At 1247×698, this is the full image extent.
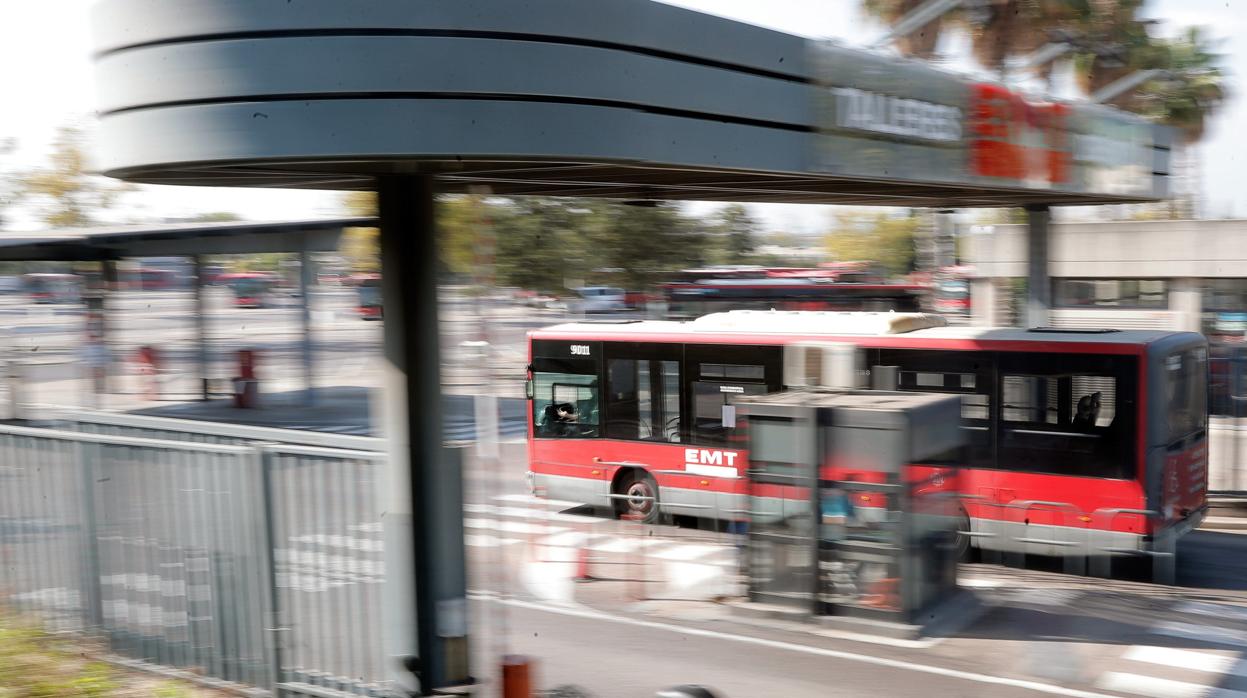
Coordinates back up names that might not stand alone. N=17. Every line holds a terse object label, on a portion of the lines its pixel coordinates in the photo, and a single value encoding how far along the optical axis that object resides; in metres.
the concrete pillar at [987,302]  25.53
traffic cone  13.11
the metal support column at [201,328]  27.64
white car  55.22
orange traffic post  6.82
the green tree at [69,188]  40.38
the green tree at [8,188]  41.63
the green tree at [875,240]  64.12
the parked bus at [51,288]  37.38
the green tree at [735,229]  34.22
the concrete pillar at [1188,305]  21.61
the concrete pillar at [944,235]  35.59
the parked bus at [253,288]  58.78
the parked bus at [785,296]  41.22
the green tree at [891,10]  29.58
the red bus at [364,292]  52.46
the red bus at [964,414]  12.54
